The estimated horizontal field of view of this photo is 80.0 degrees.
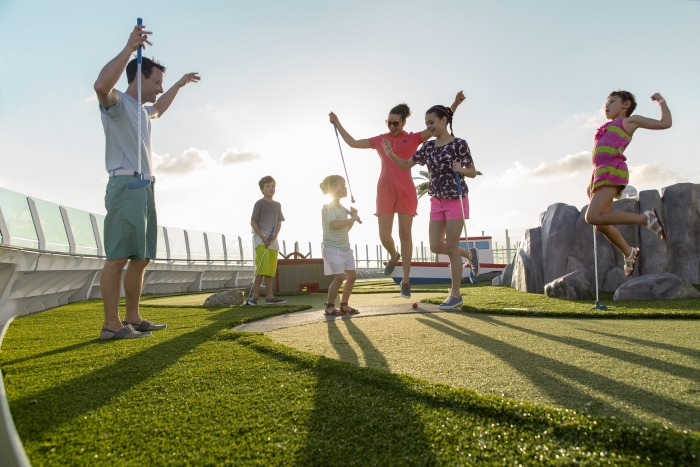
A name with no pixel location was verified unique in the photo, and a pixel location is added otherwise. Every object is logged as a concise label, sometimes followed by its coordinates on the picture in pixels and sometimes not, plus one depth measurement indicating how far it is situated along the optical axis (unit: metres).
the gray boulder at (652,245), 5.71
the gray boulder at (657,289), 4.71
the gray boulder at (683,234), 5.75
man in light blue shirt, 2.79
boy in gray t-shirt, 6.05
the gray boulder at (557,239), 6.25
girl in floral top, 4.08
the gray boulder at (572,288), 5.15
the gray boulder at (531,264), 6.57
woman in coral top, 4.56
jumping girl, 3.59
